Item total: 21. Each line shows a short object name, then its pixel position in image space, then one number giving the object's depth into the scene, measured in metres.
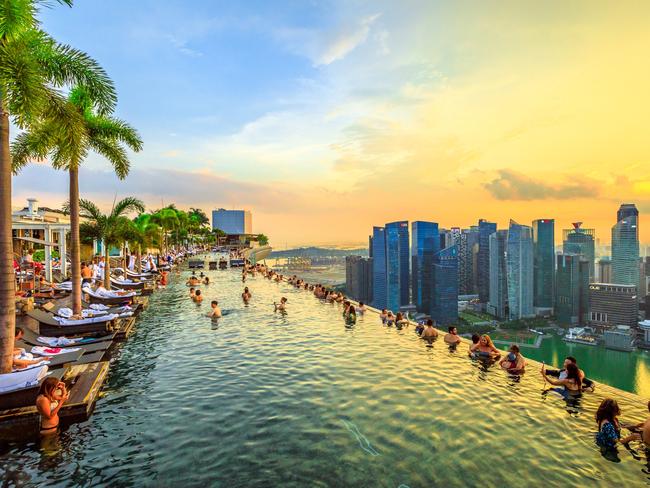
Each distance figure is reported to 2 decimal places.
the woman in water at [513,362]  12.19
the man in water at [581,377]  10.66
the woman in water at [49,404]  7.73
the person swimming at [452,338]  15.74
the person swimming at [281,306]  23.70
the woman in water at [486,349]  13.91
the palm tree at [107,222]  22.91
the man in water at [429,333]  16.92
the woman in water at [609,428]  7.71
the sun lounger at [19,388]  8.10
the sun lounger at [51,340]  12.85
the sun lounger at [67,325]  14.96
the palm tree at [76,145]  11.73
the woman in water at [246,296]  27.25
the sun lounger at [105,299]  21.69
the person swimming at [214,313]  20.81
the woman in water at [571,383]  10.40
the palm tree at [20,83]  7.91
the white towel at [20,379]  8.16
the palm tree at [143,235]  28.27
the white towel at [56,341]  13.04
